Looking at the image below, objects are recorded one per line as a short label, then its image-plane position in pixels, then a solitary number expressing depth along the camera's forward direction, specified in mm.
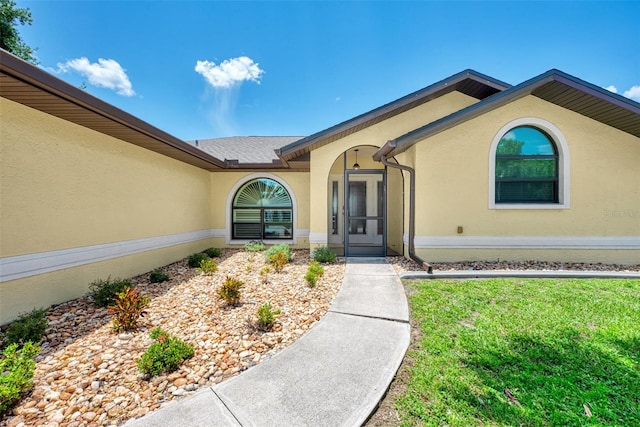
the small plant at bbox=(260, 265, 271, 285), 5770
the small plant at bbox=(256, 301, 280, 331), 3447
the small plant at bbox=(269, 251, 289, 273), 6340
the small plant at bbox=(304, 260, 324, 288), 5035
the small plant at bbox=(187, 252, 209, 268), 7051
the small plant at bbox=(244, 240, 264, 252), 9000
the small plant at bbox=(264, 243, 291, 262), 7586
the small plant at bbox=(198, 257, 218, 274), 6238
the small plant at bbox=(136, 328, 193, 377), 2555
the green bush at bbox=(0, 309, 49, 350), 3133
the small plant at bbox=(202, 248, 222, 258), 8336
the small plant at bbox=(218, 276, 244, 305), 4246
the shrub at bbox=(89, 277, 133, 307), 4410
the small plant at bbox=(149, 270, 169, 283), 5753
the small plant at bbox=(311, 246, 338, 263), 7188
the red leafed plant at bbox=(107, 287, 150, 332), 3473
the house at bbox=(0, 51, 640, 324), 4098
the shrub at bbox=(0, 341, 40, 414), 2102
